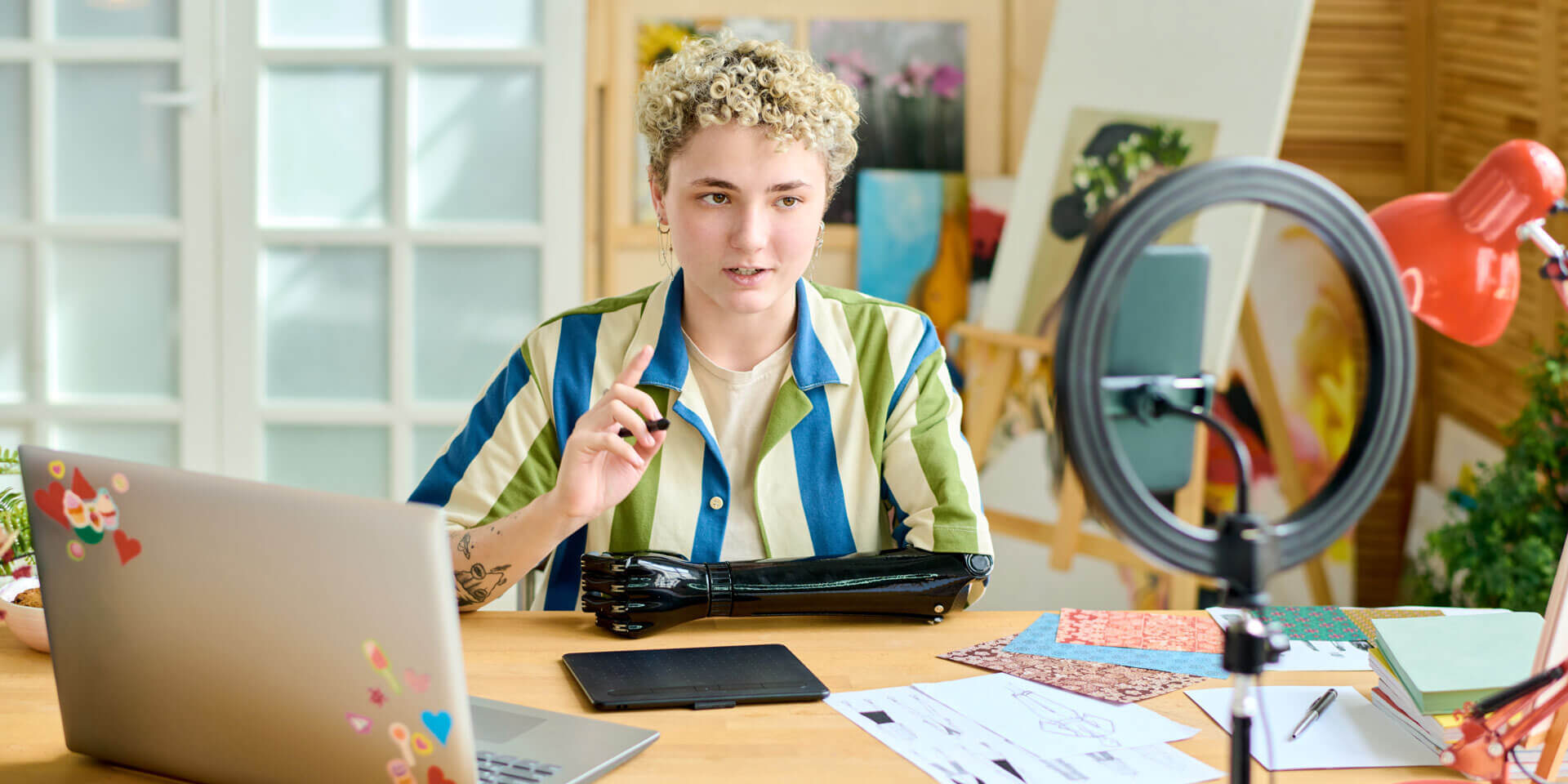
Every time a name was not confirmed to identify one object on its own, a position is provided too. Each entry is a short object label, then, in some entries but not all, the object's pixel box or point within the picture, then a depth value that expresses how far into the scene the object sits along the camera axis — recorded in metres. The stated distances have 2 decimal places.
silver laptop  0.86
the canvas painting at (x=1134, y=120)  2.77
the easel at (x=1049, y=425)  2.95
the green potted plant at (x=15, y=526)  1.34
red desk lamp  0.99
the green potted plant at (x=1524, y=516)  2.34
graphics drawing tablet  1.16
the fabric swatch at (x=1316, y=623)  1.38
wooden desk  1.03
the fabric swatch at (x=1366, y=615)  1.39
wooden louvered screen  2.71
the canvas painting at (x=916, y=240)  3.20
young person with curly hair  1.40
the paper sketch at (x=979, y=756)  1.01
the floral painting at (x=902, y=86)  3.22
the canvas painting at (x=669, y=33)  3.20
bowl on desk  1.25
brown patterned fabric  1.20
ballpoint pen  1.12
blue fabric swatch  1.28
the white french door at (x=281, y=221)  3.16
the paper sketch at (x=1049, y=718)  1.08
